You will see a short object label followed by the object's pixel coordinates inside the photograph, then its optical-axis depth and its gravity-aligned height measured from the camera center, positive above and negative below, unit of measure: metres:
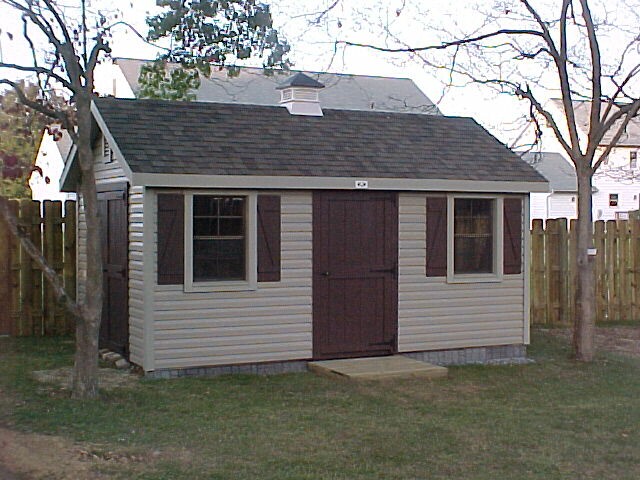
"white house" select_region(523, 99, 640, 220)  36.75 +2.96
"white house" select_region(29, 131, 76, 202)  28.85 +2.96
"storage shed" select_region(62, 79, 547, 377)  10.42 +0.20
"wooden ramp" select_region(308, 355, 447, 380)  10.48 -1.37
